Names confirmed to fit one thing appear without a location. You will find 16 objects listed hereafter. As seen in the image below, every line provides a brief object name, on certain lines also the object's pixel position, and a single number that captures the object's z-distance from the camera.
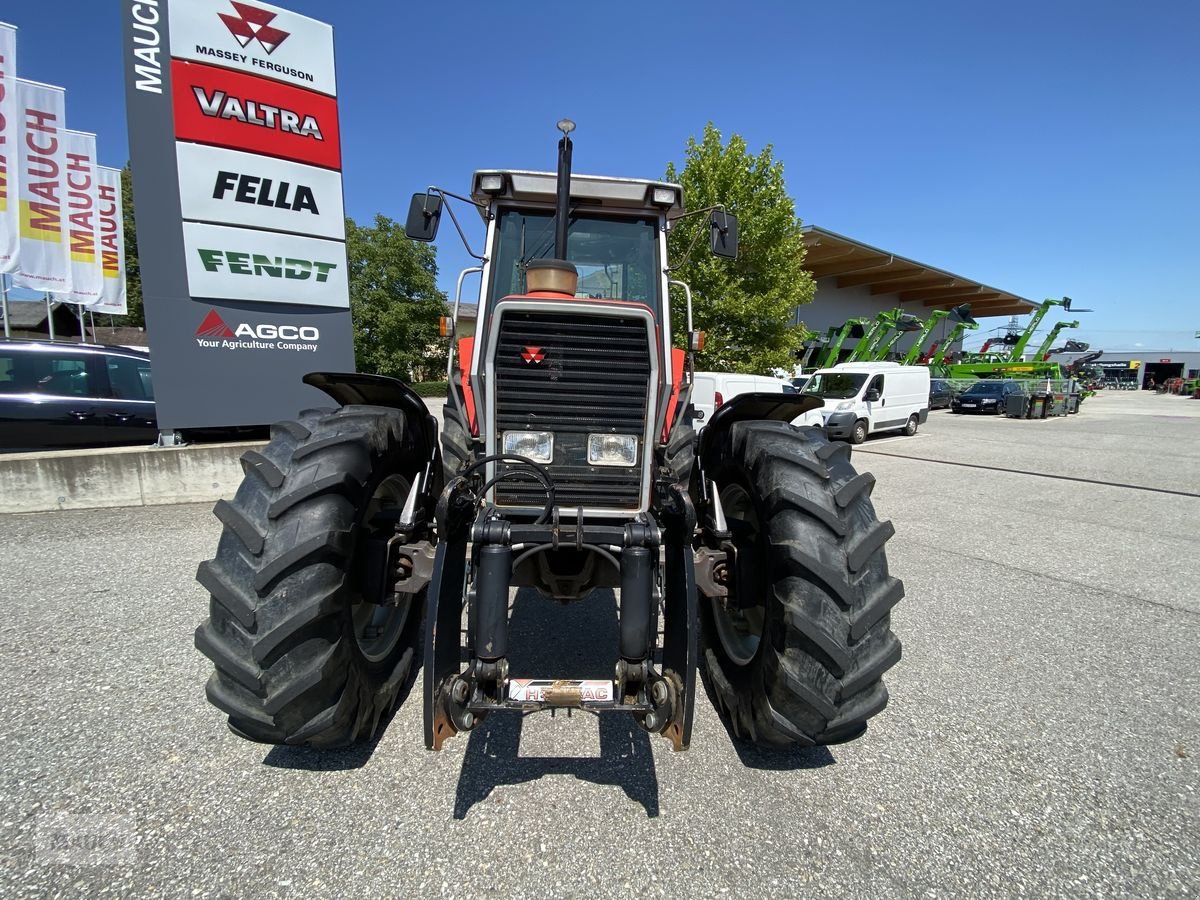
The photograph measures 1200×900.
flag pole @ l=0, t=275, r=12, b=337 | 12.00
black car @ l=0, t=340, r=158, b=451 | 6.48
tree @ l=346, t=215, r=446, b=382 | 28.53
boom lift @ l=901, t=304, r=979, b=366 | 29.53
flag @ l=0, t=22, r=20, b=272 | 8.67
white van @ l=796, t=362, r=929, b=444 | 15.73
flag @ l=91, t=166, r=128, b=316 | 14.17
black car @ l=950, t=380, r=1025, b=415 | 26.33
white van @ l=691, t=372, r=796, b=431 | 12.88
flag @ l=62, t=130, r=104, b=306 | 12.40
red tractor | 2.02
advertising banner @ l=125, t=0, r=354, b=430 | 6.38
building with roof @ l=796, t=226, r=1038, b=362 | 29.19
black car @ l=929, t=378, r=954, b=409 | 28.48
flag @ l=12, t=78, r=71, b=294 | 10.46
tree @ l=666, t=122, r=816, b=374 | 15.60
